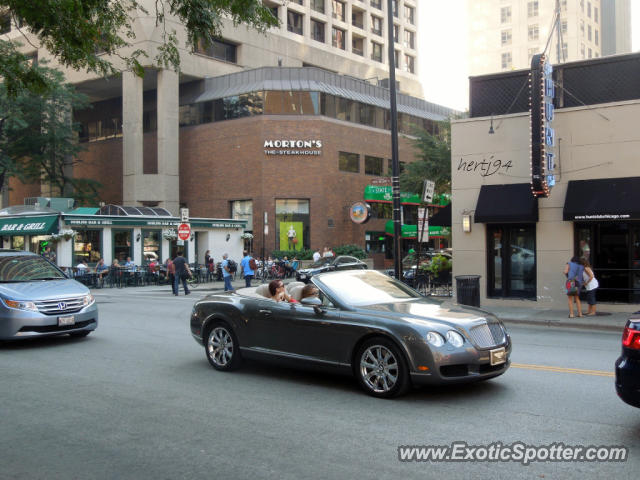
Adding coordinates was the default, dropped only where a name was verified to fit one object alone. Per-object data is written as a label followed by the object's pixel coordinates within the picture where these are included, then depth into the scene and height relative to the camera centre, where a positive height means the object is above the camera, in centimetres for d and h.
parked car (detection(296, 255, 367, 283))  2741 -81
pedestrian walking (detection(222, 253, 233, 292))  2373 -109
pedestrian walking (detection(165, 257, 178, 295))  2433 -102
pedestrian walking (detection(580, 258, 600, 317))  1469 -85
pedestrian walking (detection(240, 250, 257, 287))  2420 -78
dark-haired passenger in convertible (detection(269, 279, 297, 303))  797 -60
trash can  1619 -116
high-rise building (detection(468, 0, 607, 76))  8006 +3096
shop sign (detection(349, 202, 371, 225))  4069 +236
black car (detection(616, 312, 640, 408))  497 -103
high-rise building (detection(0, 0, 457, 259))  4281 +843
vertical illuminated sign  1559 +320
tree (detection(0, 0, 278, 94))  877 +347
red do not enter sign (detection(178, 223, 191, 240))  2583 +74
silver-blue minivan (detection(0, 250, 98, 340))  1009 -91
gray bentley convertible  643 -102
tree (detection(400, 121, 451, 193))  3469 +476
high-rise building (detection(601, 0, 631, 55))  8756 +3253
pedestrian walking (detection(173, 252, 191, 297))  2366 -86
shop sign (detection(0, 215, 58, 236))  3005 +125
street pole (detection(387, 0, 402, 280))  1673 +245
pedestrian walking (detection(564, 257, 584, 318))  1477 -86
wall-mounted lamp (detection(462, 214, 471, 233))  1817 +73
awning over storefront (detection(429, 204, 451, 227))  1980 +94
